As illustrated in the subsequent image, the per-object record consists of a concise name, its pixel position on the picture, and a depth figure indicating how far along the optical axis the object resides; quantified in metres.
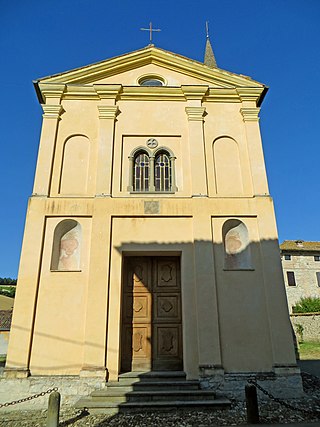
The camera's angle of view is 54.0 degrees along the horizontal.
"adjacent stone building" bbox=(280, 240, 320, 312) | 33.22
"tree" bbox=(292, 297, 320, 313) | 31.25
